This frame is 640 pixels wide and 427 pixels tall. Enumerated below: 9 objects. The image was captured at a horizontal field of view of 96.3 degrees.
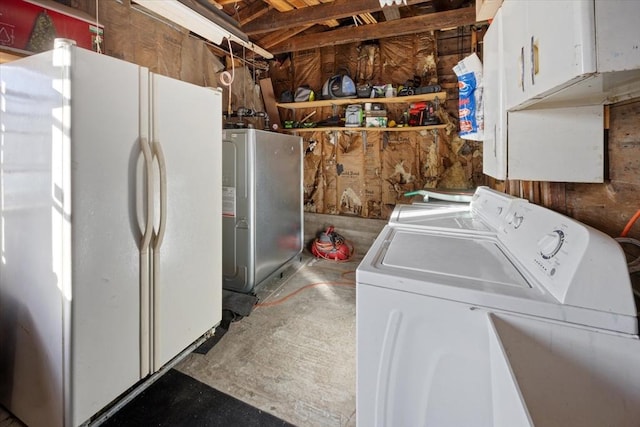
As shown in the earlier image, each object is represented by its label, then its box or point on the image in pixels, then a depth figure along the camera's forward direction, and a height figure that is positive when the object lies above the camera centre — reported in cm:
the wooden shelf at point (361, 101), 324 +140
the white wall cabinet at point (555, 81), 61 +39
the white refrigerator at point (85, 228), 121 -6
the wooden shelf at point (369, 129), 342 +109
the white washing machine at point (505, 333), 65 -33
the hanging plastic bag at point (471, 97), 184 +80
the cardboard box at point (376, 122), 357 +115
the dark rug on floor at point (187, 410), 148 -106
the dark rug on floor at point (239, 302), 243 -77
